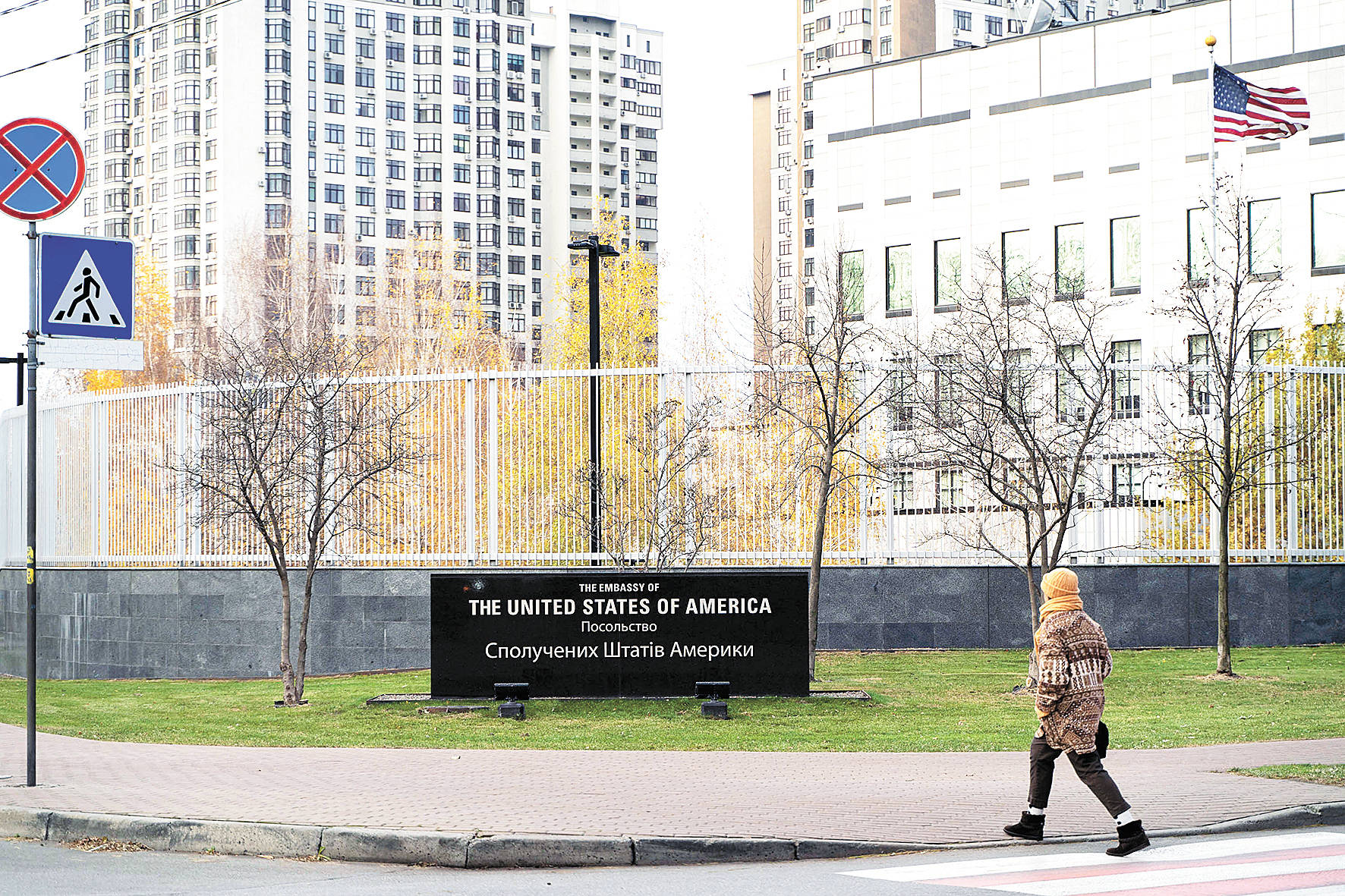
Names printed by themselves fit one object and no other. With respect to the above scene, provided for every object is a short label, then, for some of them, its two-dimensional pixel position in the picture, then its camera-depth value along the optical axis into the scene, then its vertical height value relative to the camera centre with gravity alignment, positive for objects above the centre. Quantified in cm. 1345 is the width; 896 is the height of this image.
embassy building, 5650 +1158
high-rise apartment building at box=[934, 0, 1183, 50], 10500 +3072
